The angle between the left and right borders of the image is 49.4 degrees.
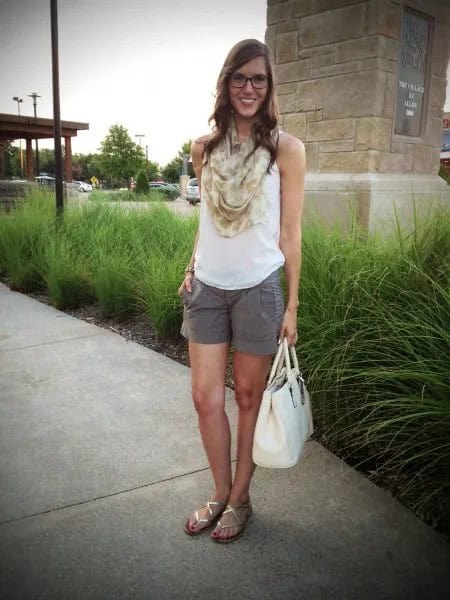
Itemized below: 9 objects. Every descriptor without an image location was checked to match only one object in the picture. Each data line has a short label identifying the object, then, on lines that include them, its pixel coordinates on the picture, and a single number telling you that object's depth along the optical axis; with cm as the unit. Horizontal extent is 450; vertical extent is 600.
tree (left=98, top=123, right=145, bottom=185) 5641
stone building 597
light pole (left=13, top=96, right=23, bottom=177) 4792
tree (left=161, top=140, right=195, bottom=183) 7575
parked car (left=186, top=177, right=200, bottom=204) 2411
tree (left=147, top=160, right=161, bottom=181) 8044
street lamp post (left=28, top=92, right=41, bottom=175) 4187
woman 184
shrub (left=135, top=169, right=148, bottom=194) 2580
